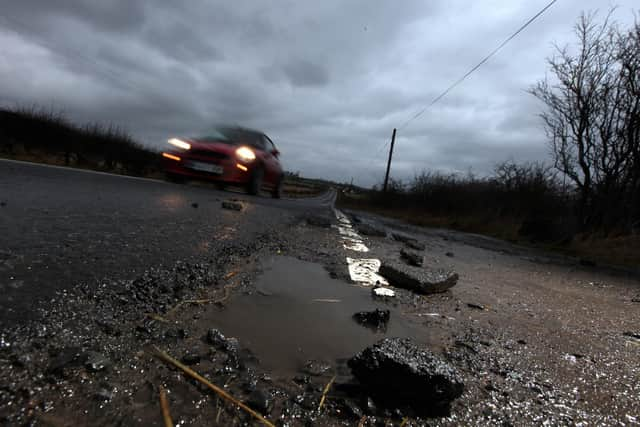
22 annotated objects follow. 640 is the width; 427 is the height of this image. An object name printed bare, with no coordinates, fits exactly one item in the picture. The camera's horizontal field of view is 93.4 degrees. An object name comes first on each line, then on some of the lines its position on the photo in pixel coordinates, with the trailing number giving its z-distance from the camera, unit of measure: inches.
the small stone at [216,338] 31.5
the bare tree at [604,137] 361.7
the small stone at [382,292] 59.5
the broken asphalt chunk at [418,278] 65.4
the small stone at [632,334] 56.4
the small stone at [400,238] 152.6
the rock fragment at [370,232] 155.3
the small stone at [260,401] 23.6
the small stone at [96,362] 23.5
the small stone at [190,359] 27.5
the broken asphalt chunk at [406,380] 27.1
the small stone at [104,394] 20.8
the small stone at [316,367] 30.0
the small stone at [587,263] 186.1
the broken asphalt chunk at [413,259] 93.3
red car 241.6
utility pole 938.5
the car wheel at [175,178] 257.6
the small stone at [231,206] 139.5
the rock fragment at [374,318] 45.1
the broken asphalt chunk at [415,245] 134.4
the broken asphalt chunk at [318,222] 152.4
